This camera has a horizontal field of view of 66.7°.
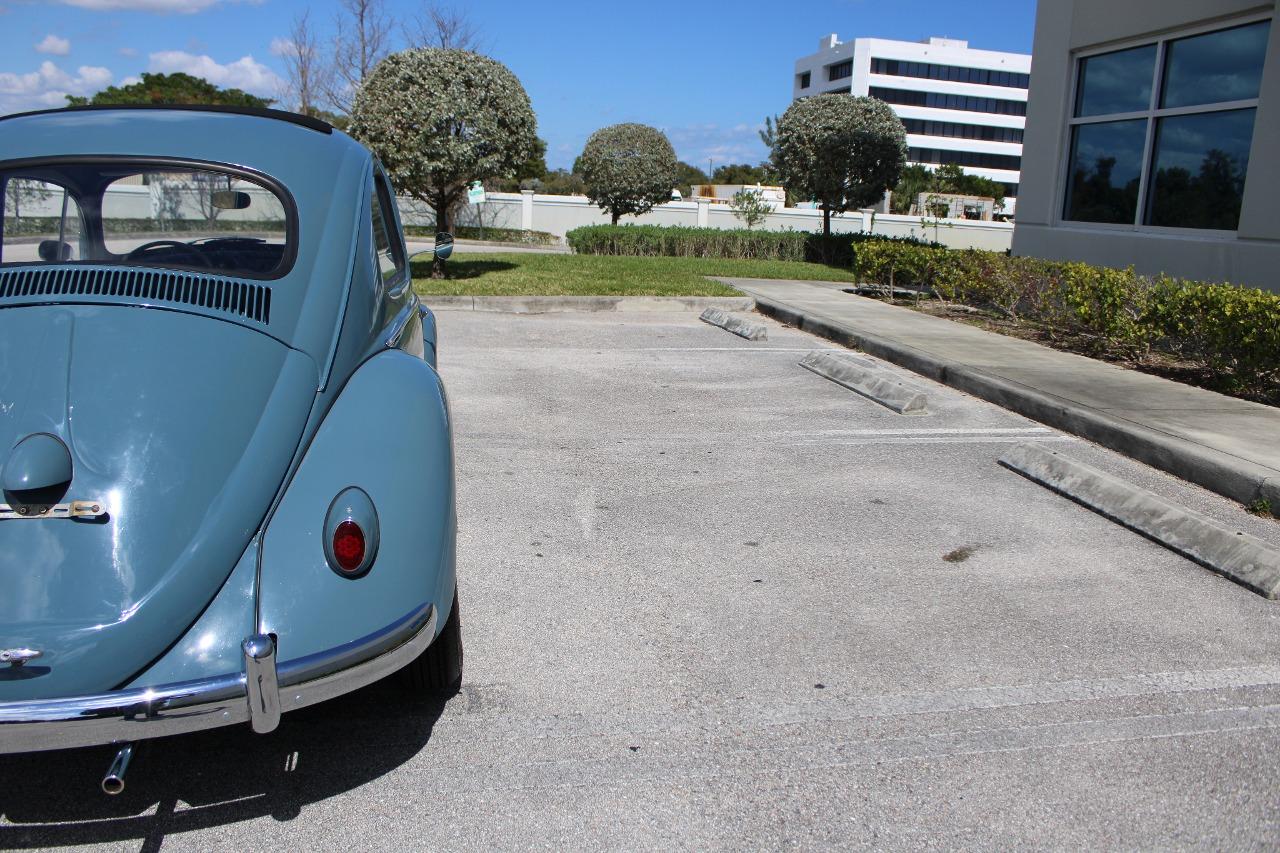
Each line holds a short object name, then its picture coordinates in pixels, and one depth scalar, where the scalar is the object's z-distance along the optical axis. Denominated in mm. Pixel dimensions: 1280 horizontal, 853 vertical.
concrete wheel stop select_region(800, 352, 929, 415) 7332
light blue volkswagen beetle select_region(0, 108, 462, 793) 2293
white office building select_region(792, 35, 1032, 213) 89750
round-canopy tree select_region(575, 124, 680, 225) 27484
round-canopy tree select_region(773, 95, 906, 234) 21812
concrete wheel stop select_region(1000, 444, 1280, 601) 4258
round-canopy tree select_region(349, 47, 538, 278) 13906
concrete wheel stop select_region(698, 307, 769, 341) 10664
